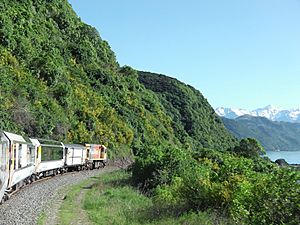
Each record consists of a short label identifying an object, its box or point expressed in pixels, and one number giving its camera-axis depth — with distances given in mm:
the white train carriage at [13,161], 17688
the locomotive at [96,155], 51850
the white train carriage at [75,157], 42688
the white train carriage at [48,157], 31014
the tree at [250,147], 85250
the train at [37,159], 18328
